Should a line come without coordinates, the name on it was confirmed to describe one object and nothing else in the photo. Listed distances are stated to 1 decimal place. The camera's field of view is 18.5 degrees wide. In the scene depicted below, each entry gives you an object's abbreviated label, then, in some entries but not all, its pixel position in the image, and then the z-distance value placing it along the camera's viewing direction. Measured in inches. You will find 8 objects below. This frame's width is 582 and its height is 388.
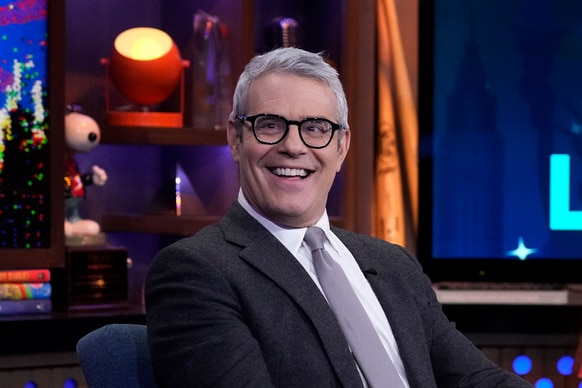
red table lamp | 225.7
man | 111.8
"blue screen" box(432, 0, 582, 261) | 237.4
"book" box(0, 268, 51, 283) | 208.6
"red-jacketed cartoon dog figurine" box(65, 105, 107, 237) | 218.4
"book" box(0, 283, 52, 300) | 207.2
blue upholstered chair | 117.1
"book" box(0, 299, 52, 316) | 206.0
